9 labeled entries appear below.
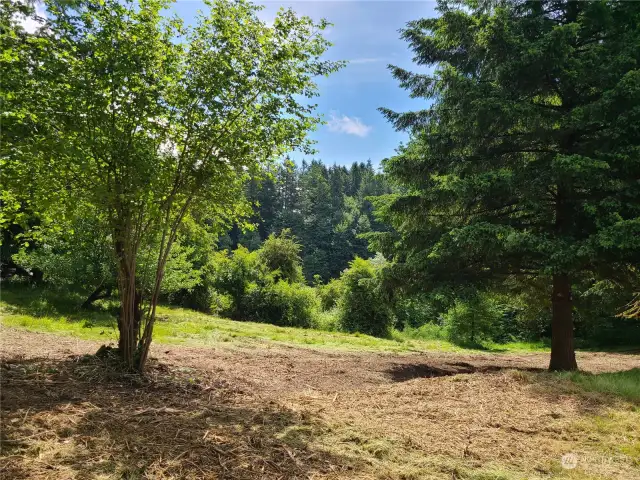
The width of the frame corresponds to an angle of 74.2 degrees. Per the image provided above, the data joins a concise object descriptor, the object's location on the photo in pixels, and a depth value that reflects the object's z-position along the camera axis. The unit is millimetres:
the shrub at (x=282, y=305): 21812
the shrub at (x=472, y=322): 18609
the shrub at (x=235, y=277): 22859
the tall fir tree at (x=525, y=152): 7395
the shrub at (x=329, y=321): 20766
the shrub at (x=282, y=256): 27578
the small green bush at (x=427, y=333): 21062
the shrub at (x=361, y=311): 20047
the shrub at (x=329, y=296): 25375
